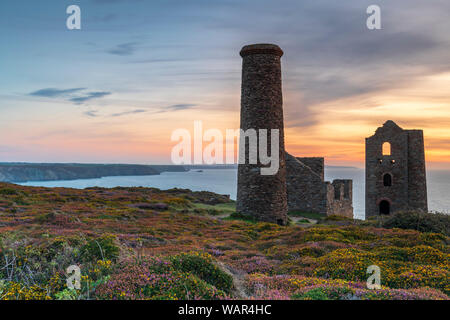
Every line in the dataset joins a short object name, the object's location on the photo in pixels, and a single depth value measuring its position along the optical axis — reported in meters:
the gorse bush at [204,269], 7.40
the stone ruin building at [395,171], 40.03
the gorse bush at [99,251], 8.65
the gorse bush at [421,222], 17.83
